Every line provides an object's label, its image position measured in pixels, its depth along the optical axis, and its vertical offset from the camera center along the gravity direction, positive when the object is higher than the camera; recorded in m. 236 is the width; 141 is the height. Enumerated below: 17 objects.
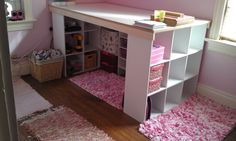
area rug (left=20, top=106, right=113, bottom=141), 1.90 -1.09
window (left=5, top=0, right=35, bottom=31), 2.79 -0.28
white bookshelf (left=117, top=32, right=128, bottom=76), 2.96 -0.71
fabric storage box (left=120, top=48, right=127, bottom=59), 3.00 -0.70
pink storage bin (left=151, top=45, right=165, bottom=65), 1.99 -0.47
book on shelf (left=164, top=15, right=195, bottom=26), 2.02 -0.19
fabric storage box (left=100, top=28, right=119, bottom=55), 3.01 -0.57
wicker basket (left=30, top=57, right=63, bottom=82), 2.77 -0.88
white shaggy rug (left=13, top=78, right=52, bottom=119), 2.24 -1.05
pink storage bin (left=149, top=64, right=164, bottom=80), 2.03 -0.62
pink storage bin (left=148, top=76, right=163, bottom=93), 2.06 -0.74
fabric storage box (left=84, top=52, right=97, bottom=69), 3.20 -0.87
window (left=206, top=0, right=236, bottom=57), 2.31 -0.29
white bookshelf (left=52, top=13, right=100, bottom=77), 2.94 -0.61
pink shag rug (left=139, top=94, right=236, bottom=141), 1.98 -1.08
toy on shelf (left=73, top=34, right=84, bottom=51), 3.06 -0.58
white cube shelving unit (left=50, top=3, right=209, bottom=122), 2.00 -0.50
